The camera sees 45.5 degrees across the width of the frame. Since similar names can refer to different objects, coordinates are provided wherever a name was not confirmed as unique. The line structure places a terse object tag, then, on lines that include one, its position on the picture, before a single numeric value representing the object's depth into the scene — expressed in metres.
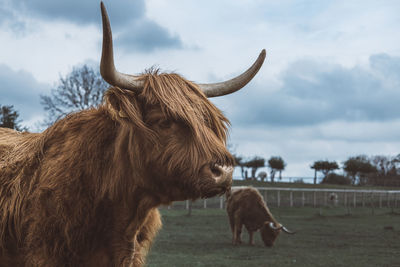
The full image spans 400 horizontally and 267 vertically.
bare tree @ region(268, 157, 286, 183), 70.69
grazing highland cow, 15.63
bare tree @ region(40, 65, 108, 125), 31.70
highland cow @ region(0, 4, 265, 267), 3.04
